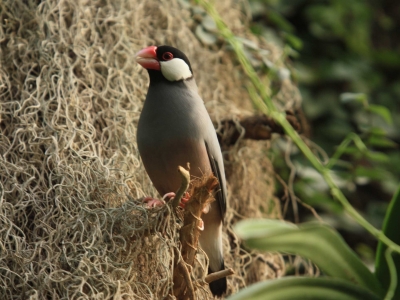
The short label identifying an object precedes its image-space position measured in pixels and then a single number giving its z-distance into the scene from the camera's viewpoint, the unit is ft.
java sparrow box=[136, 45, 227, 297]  13.16
